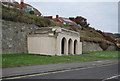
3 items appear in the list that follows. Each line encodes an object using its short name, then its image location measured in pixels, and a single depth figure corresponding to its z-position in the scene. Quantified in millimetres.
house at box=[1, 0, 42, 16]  43744
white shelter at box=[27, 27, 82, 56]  25609
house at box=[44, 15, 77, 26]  76388
